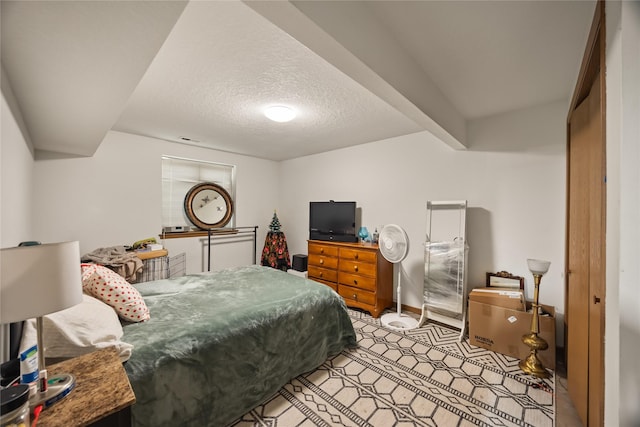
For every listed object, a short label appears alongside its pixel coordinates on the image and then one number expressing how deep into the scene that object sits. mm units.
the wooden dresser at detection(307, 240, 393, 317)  3297
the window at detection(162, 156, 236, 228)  3914
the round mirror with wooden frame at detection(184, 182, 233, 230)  4105
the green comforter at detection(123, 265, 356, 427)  1345
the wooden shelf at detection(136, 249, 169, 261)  3146
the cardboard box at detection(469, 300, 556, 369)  2240
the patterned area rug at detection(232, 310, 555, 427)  1679
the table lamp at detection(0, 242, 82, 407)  756
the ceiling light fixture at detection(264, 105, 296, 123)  2488
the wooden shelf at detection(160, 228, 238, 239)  3822
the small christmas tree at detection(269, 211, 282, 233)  4938
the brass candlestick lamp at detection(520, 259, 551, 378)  2092
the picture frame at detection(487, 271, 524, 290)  2656
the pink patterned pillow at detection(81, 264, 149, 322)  1578
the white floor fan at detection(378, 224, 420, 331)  2984
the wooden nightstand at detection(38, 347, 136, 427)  823
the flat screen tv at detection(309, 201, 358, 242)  3826
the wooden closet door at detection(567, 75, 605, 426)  1339
